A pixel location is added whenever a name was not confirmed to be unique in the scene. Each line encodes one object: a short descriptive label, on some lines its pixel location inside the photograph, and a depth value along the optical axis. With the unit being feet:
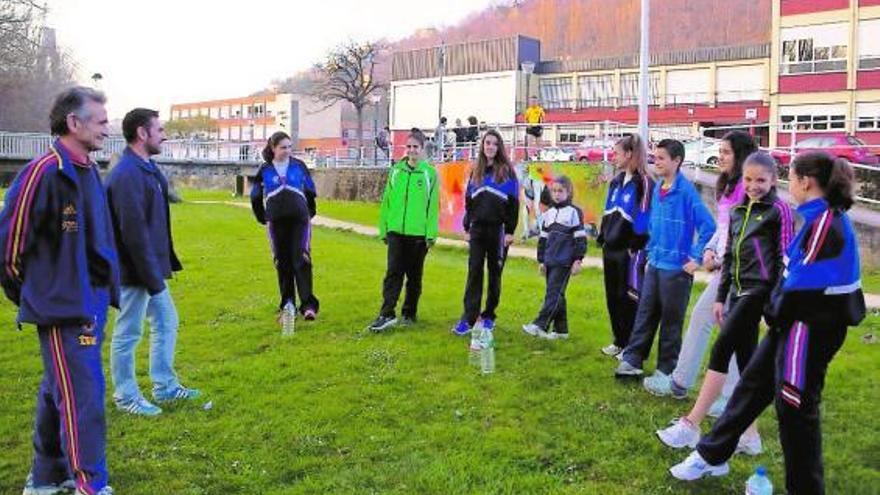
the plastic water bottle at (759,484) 14.75
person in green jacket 29.25
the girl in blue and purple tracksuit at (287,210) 29.81
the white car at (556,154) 93.20
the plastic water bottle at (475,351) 25.16
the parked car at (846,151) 82.58
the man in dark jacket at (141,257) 19.27
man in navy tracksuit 14.25
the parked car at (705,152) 91.96
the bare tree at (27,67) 145.89
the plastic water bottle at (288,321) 29.04
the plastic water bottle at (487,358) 24.03
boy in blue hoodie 20.98
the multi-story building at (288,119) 335.06
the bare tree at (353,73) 270.46
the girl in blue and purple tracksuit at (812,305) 14.11
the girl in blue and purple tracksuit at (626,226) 24.05
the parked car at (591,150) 86.28
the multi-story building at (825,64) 145.38
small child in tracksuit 28.89
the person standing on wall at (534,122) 91.30
